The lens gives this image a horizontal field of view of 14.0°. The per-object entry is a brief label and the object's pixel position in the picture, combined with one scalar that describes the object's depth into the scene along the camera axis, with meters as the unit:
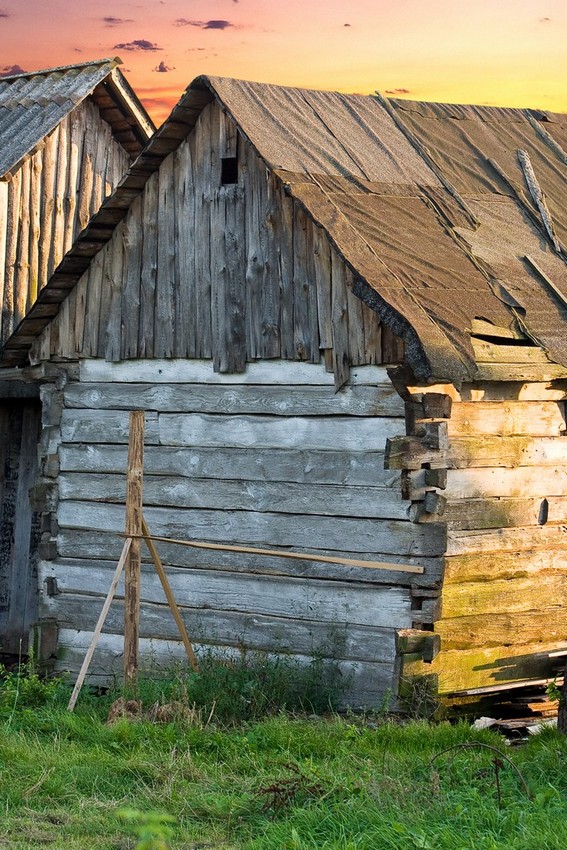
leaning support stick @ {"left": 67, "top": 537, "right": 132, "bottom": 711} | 16.83
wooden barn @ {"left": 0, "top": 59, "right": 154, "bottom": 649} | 24.66
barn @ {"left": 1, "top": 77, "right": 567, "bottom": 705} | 17.36
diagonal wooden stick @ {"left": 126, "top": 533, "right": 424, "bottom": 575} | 17.17
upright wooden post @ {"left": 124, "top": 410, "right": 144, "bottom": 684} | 17.35
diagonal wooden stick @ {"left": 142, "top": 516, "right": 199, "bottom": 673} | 17.24
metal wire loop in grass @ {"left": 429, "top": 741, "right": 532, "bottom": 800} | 12.41
